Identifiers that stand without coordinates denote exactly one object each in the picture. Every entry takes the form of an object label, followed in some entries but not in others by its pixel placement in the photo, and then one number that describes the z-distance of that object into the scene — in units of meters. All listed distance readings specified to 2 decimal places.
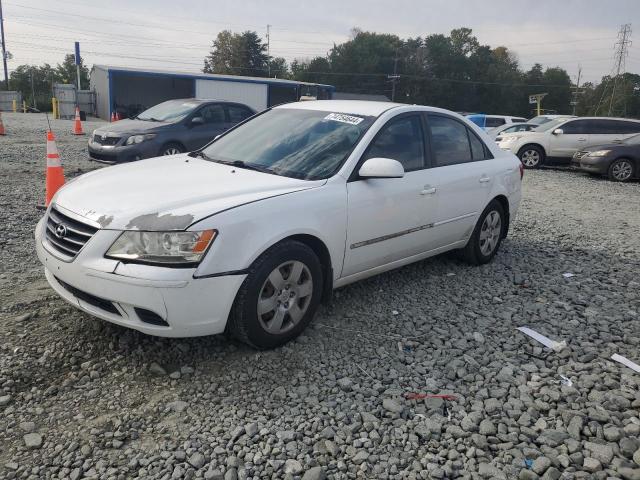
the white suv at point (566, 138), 15.49
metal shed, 37.50
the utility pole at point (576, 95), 78.46
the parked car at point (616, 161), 13.84
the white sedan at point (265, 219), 3.03
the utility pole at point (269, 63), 84.39
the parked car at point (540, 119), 20.30
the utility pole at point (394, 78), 78.94
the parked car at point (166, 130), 9.85
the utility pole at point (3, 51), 52.38
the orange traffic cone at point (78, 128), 18.95
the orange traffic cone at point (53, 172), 6.23
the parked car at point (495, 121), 24.81
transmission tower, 65.31
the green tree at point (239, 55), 82.38
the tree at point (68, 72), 68.49
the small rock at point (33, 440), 2.56
